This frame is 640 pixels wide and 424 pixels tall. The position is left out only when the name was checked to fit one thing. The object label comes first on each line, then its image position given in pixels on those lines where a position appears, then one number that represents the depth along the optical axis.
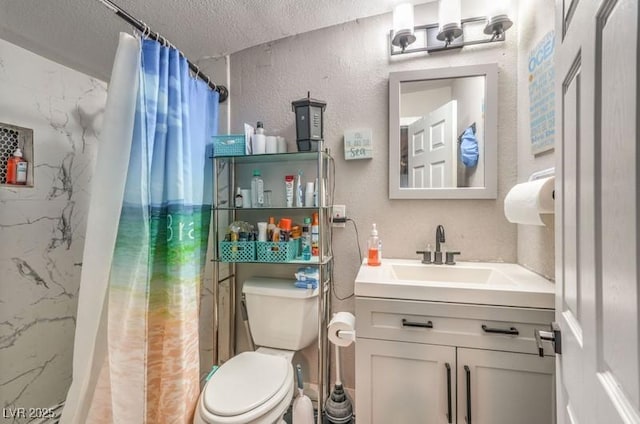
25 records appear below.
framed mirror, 1.44
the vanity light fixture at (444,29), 1.36
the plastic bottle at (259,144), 1.55
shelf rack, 1.45
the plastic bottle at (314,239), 1.53
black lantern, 1.49
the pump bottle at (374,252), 1.42
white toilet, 1.07
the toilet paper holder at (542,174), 1.05
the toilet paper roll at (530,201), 0.95
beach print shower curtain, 1.06
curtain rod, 1.00
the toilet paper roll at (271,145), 1.58
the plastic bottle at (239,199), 1.62
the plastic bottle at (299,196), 1.55
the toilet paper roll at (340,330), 1.27
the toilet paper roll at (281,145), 1.64
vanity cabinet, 0.99
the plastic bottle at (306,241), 1.50
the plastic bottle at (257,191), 1.61
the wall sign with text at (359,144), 1.58
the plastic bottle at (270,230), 1.55
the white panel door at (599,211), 0.36
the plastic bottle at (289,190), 1.56
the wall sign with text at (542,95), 1.09
